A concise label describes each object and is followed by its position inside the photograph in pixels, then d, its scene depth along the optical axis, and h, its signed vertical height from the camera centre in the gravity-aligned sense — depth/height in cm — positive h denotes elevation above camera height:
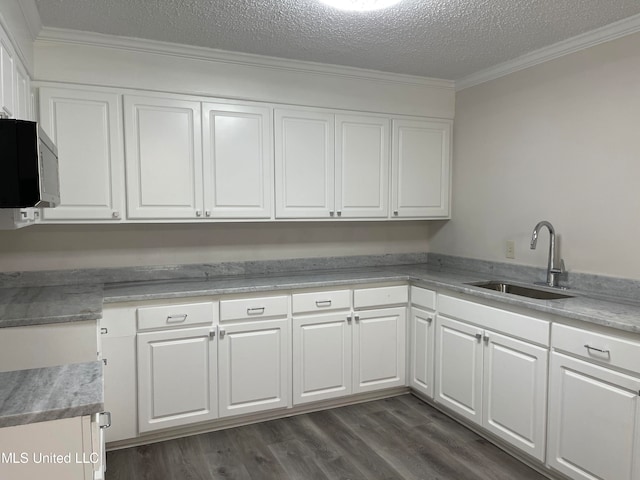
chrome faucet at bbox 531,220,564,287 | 272 -24
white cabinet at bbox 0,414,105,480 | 117 -59
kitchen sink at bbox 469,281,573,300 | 267 -43
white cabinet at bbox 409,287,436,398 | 303 -81
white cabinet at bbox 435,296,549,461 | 230 -84
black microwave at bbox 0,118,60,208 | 121 +14
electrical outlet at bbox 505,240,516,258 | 307 -19
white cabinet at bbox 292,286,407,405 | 294 -83
